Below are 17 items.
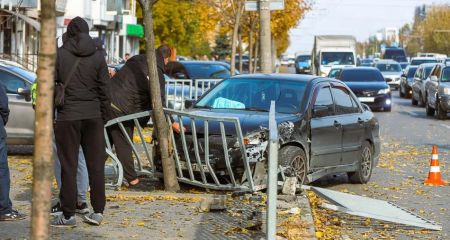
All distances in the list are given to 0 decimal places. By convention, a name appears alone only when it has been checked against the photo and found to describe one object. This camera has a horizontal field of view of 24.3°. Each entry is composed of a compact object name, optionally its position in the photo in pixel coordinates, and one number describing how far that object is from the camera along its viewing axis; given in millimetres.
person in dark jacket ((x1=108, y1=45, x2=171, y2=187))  11969
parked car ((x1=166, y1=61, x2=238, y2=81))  27953
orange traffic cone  14117
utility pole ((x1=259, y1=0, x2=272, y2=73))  22359
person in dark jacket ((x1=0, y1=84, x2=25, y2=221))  9281
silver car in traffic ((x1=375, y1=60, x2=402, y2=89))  56594
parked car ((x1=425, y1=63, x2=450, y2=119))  29984
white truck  49828
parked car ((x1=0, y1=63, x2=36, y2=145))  16141
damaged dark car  11406
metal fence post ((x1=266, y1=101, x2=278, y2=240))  6645
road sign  21828
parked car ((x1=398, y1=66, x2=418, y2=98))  46719
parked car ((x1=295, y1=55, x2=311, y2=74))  77312
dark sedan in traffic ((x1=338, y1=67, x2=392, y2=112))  33625
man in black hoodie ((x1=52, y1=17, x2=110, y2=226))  8898
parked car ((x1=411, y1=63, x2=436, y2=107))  37906
